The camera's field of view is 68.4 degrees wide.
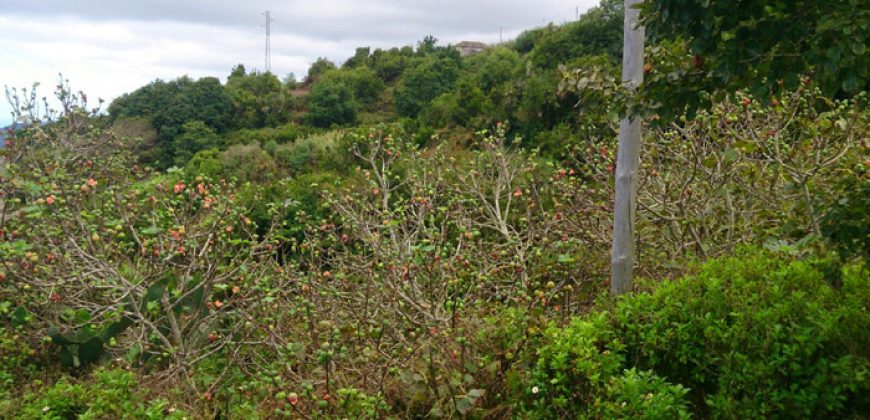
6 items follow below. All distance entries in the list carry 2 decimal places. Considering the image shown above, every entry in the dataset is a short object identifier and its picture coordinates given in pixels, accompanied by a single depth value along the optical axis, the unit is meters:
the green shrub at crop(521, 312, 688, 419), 2.59
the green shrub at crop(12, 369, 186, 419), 3.32
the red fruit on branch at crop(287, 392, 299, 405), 2.79
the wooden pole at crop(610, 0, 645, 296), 3.72
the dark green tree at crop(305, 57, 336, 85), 44.38
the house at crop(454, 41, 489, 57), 54.74
